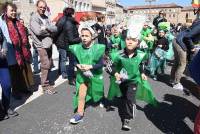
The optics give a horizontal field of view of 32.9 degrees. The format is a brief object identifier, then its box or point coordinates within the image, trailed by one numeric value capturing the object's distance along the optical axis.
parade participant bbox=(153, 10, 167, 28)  11.08
